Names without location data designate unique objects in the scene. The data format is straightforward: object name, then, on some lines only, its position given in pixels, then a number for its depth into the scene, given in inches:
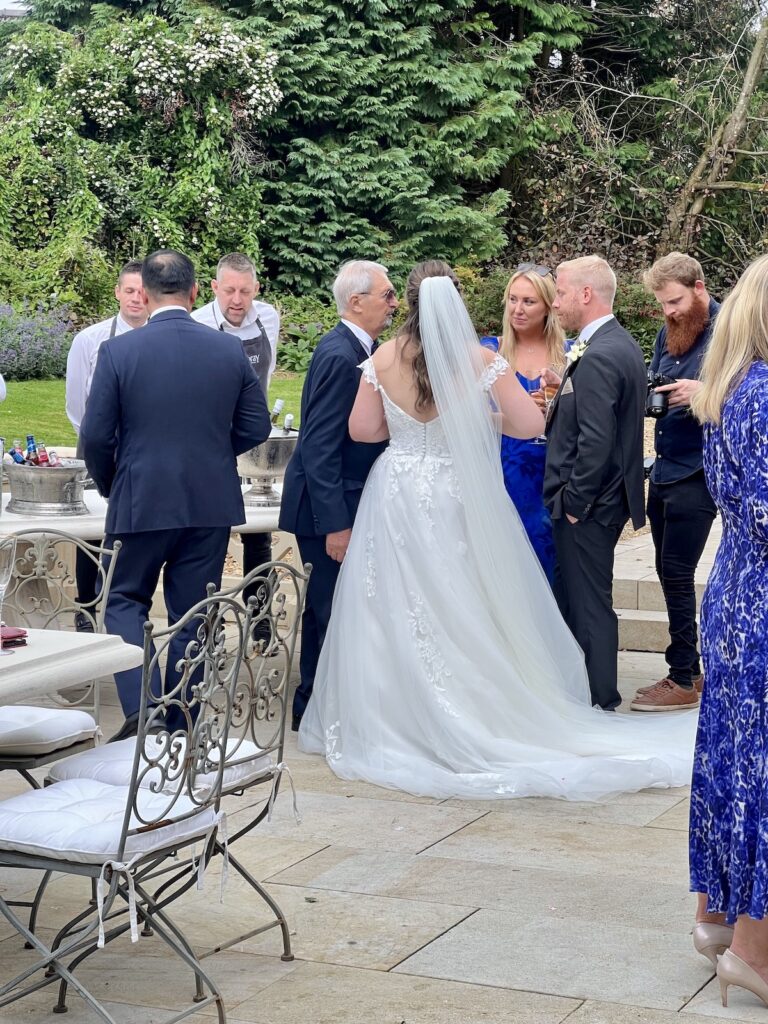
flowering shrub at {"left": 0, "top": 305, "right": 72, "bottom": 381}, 541.3
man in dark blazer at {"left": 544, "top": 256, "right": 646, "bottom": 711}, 219.1
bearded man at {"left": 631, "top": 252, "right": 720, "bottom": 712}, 233.3
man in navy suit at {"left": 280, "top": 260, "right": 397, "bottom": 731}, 214.4
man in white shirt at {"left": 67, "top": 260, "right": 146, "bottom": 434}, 263.9
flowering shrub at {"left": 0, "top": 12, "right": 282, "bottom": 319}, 736.3
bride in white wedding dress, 203.5
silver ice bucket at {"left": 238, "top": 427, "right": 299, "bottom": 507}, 242.5
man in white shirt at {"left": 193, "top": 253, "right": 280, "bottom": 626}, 276.7
